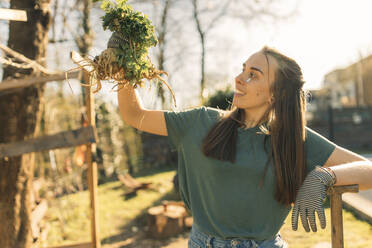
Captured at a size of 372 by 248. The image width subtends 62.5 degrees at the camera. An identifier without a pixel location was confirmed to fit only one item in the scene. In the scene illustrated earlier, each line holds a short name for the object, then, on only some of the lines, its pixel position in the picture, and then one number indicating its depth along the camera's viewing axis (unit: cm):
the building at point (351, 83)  2409
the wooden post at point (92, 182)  277
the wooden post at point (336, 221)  156
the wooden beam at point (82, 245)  293
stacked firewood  506
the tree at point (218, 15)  1200
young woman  140
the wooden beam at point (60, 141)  196
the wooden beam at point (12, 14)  191
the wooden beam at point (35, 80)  230
